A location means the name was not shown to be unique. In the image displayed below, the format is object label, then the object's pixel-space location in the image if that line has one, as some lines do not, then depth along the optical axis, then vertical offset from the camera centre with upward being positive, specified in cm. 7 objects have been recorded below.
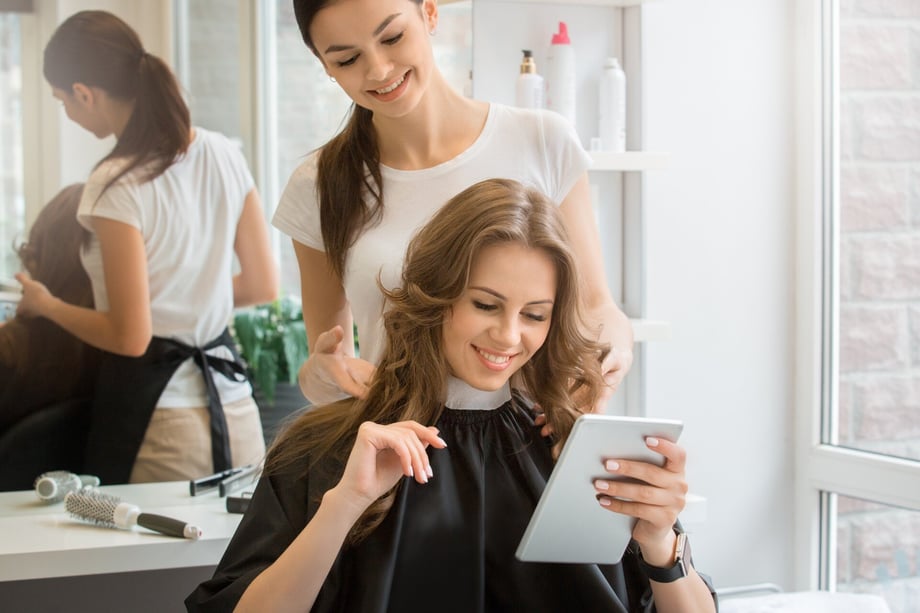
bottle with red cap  214 +47
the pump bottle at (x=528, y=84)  211 +45
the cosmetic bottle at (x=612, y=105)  220 +42
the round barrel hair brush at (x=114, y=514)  188 -40
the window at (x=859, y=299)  225 -1
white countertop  181 -44
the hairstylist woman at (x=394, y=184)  162 +20
